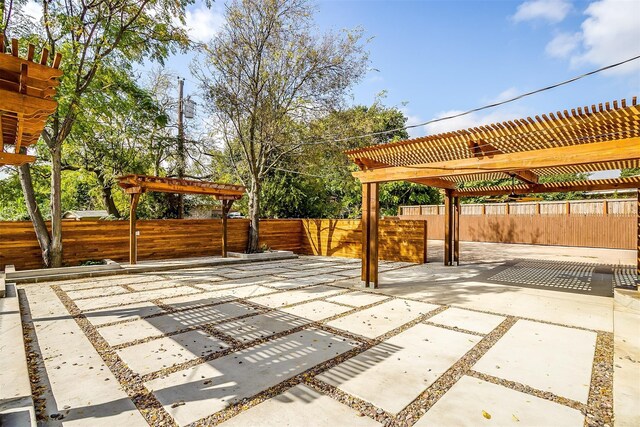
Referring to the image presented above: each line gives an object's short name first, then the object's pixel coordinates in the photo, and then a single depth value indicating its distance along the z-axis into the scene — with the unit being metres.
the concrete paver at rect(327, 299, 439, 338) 3.60
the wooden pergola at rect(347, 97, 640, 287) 3.58
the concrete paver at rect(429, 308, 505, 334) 3.68
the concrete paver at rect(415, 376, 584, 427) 1.94
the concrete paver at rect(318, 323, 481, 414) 2.26
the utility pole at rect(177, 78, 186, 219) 11.39
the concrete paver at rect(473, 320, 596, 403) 2.41
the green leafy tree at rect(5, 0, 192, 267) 6.71
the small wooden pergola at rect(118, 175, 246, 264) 7.70
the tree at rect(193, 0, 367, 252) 9.45
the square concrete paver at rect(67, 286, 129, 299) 5.18
